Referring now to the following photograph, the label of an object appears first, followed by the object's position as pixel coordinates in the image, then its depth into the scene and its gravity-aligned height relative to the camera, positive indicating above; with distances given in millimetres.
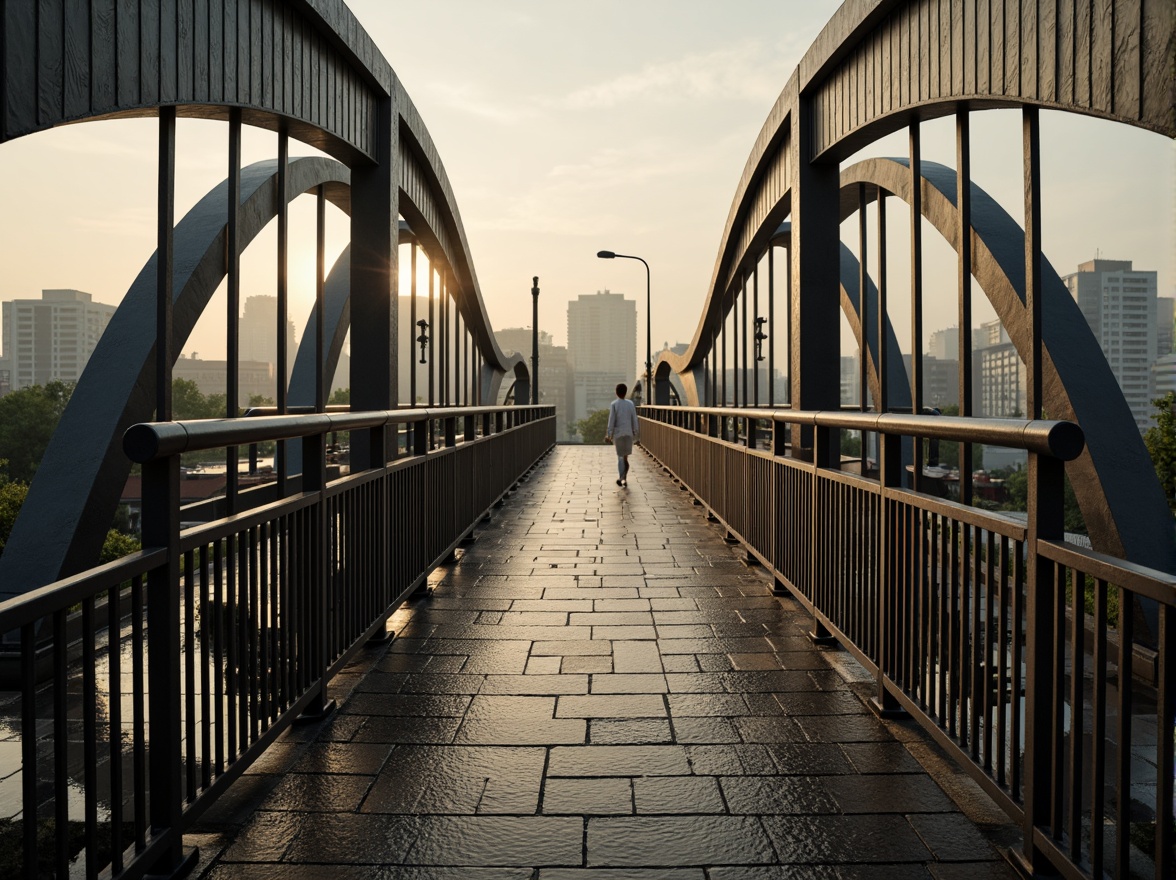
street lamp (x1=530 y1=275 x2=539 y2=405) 26906 +2629
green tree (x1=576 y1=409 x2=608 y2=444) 112188 -1864
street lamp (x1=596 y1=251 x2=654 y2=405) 26656 +2114
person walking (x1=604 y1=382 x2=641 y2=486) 13445 -190
